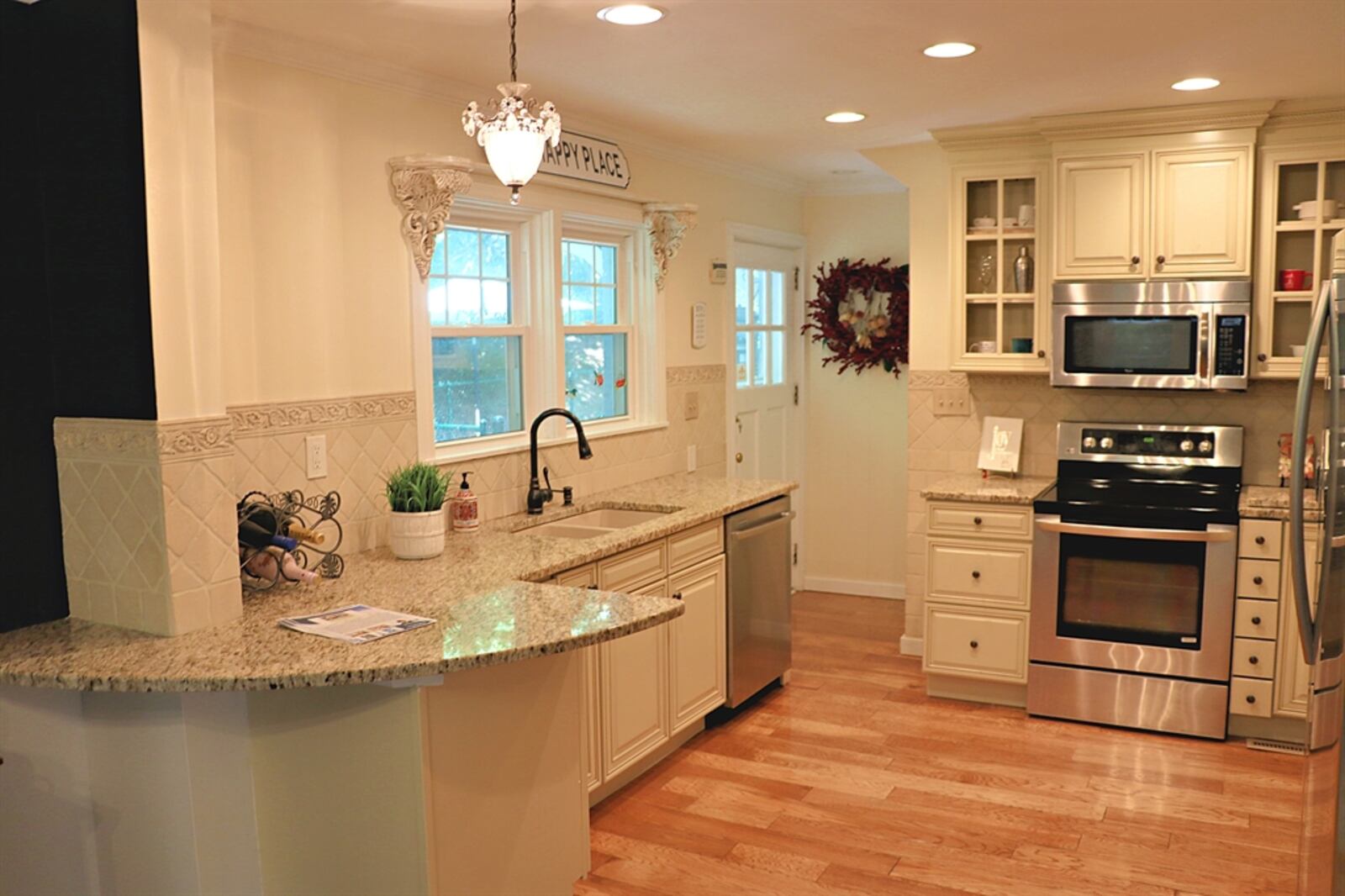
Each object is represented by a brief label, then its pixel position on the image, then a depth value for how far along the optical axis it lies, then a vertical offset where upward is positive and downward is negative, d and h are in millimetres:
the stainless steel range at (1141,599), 4109 -934
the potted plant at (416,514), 3186 -443
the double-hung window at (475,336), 3779 +78
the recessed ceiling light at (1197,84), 3781 +915
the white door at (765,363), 5699 -37
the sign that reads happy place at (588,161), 4035 +740
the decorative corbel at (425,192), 3402 +517
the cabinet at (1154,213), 4250 +543
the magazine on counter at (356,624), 2393 -584
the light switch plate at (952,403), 5031 -219
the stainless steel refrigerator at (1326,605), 2143 -519
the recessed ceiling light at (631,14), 2803 +875
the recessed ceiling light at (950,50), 3257 +896
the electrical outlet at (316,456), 3184 -274
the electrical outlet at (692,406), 5121 -228
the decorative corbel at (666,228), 4707 +552
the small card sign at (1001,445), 4840 -400
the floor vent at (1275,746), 4062 -1446
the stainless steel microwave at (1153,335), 4270 +69
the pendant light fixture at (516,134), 2639 +535
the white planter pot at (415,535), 3182 -502
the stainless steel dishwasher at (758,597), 4297 -964
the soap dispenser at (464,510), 3562 -483
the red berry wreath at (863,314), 5934 +222
